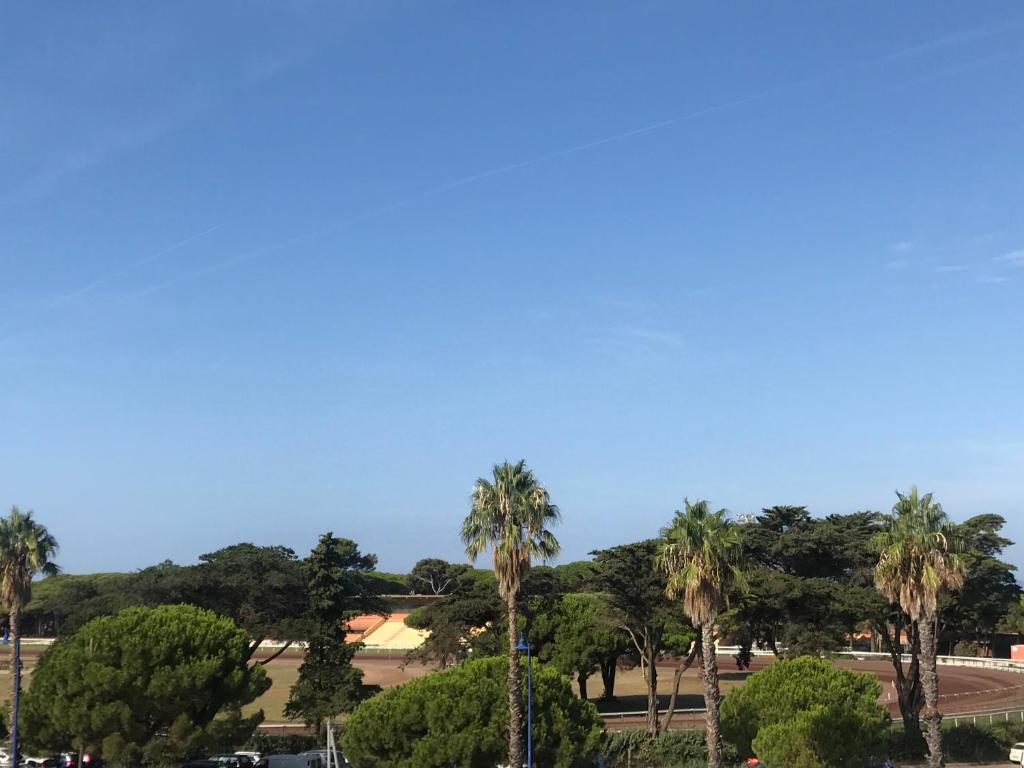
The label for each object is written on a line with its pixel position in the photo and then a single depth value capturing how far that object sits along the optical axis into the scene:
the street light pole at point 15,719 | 46.65
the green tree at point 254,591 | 81.69
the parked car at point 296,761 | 53.22
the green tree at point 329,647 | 62.53
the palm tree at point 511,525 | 43.56
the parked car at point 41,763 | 52.66
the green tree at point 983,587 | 64.31
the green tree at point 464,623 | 69.94
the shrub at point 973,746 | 55.31
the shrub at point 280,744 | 58.94
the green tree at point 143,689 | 47.62
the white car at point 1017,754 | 52.96
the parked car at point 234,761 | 51.31
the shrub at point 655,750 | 52.94
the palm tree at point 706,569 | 40.38
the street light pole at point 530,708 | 42.66
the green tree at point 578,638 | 71.75
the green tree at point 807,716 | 44.66
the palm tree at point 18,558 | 58.12
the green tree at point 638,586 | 63.41
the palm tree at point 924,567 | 40.41
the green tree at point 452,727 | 43.19
